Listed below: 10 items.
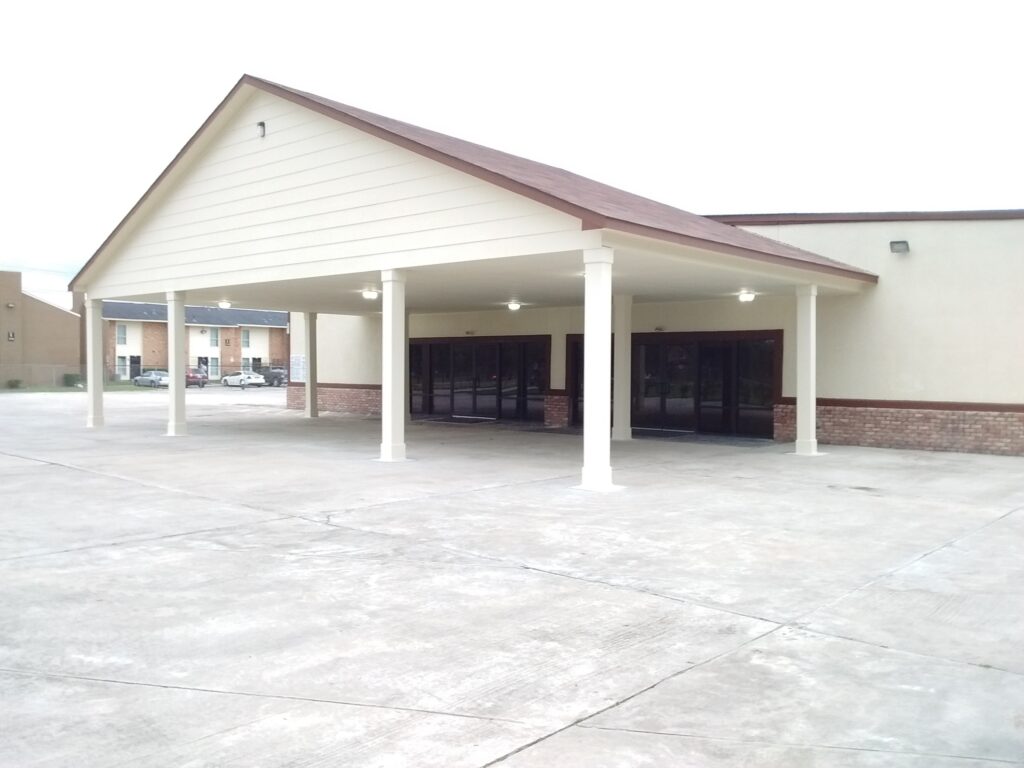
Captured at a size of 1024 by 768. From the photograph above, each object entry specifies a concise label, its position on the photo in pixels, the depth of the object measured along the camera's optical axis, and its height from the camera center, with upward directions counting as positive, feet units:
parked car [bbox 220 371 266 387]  181.06 -1.53
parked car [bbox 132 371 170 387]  173.27 -1.51
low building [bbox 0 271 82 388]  166.81 +6.21
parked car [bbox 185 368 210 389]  180.10 -1.54
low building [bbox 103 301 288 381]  200.03 +8.10
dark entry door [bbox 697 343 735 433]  63.05 -1.11
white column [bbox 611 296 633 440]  60.29 +0.19
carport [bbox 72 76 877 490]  36.14 +6.62
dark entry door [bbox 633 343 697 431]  65.62 -1.00
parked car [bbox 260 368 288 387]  193.16 -1.17
